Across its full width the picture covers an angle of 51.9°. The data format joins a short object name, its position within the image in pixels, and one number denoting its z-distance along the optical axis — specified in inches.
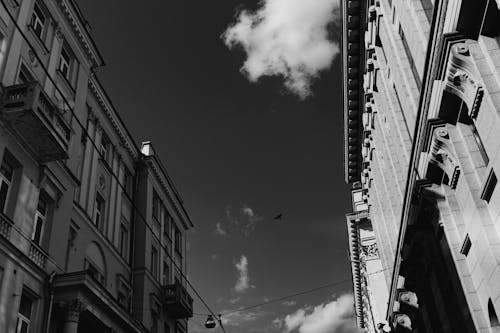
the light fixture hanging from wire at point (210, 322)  1119.0
